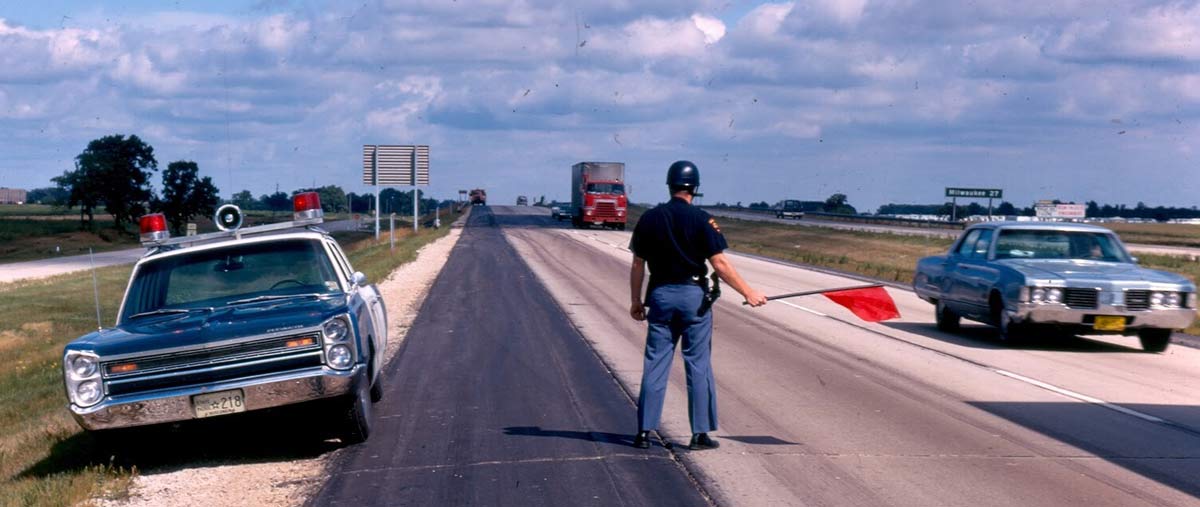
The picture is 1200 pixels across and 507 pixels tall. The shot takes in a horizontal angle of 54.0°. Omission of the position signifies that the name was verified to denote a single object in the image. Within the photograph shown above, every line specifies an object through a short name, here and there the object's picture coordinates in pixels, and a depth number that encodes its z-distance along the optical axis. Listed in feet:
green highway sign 189.67
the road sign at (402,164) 160.97
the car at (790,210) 338.75
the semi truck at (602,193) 218.18
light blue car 46.42
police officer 26.11
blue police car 25.94
